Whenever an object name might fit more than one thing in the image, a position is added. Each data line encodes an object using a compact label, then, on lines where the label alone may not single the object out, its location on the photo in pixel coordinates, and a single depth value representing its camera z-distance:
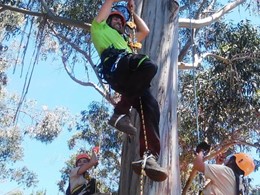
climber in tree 2.62
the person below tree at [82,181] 4.05
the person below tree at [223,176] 3.57
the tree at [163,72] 3.05
